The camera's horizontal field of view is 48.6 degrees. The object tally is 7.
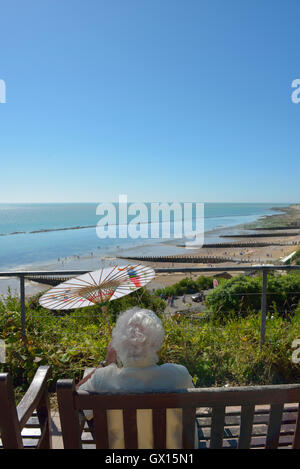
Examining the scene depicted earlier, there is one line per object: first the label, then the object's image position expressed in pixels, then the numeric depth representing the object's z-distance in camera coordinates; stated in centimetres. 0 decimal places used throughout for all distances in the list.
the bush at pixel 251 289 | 1055
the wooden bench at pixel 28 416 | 119
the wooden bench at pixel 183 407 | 117
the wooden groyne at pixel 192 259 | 2998
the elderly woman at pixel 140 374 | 130
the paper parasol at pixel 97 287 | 230
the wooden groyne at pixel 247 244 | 3991
